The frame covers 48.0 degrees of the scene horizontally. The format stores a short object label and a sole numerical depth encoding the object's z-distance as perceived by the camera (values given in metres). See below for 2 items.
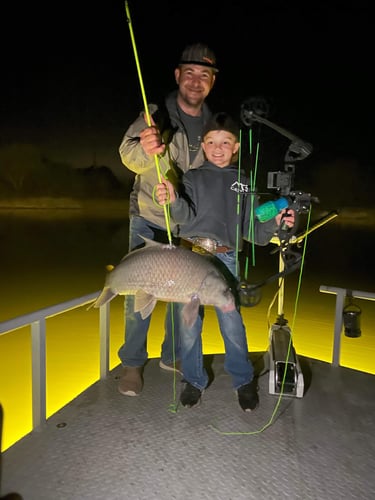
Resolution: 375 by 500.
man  2.80
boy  2.75
